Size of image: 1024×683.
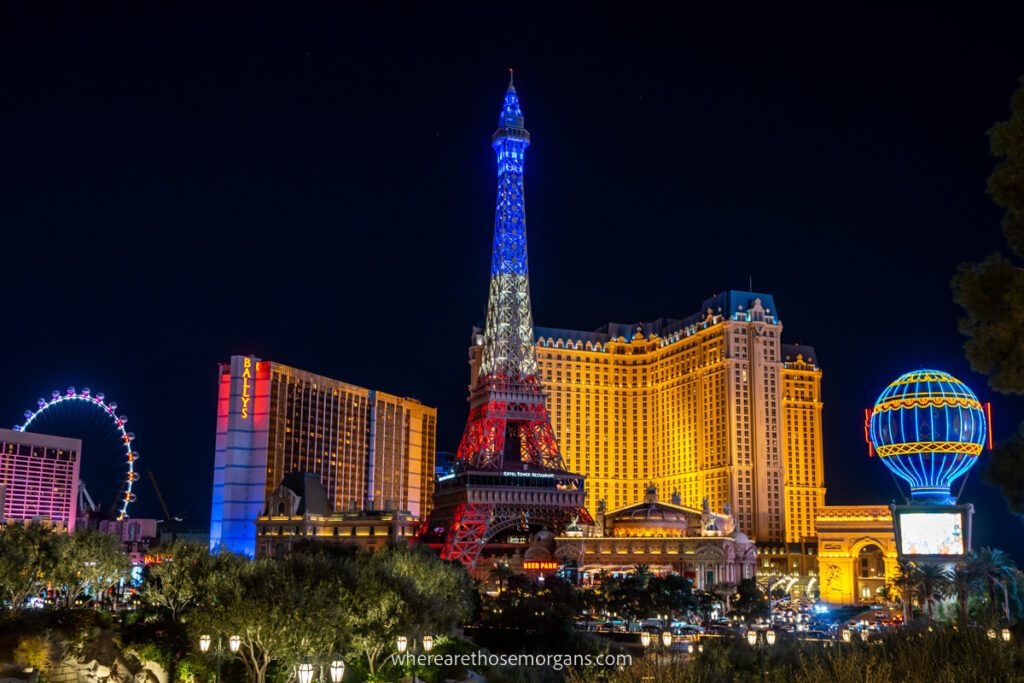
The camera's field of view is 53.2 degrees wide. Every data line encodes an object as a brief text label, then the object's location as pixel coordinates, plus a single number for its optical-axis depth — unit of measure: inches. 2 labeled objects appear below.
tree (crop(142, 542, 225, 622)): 2229.3
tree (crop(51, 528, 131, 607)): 2404.0
